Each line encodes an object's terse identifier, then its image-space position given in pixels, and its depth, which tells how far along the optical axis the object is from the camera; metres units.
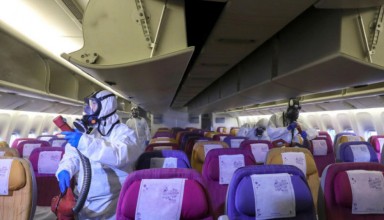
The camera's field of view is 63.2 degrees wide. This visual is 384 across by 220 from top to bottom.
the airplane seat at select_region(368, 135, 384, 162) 5.84
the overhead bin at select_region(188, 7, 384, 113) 2.29
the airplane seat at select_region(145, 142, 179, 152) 4.95
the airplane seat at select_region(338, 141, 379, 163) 4.25
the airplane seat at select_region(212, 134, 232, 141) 6.90
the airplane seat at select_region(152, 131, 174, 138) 8.78
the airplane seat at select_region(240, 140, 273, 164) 4.71
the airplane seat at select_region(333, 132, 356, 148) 6.78
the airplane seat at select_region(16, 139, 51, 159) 5.28
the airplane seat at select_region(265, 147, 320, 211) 3.16
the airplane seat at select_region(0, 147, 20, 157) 3.95
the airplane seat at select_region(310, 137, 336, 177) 5.69
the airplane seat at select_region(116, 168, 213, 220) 1.82
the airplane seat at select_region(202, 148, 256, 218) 3.37
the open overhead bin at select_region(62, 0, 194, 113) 2.19
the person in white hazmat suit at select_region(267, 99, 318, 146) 5.20
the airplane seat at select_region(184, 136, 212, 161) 6.14
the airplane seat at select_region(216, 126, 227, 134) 16.67
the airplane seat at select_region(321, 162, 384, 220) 2.06
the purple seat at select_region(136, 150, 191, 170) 3.09
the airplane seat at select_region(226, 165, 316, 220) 1.93
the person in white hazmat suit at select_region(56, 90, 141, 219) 2.46
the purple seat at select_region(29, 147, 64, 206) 4.37
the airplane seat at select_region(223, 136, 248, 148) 5.89
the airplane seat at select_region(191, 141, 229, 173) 4.27
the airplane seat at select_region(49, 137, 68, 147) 6.12
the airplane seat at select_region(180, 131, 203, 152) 6.47
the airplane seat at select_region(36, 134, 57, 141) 7.72
